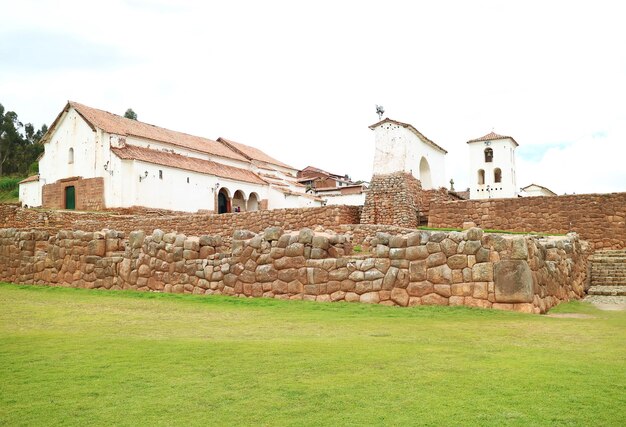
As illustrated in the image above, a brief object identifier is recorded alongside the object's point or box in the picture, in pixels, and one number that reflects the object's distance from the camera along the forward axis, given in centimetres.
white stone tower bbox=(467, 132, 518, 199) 5569
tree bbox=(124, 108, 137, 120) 6316
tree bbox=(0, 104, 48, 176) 7131
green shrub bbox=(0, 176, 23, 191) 5812
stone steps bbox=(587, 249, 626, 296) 1446
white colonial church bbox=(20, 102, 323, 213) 3662
